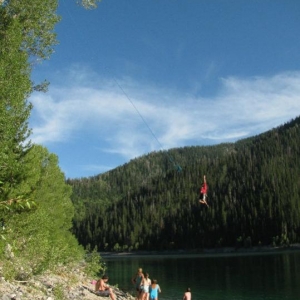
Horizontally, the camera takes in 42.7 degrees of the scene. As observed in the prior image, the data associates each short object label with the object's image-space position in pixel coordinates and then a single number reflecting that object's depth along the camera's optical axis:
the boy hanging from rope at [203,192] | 20.18
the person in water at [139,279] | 25.88
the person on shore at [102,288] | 23.29
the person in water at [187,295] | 26.51
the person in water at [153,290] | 24.44
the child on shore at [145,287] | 24.48
